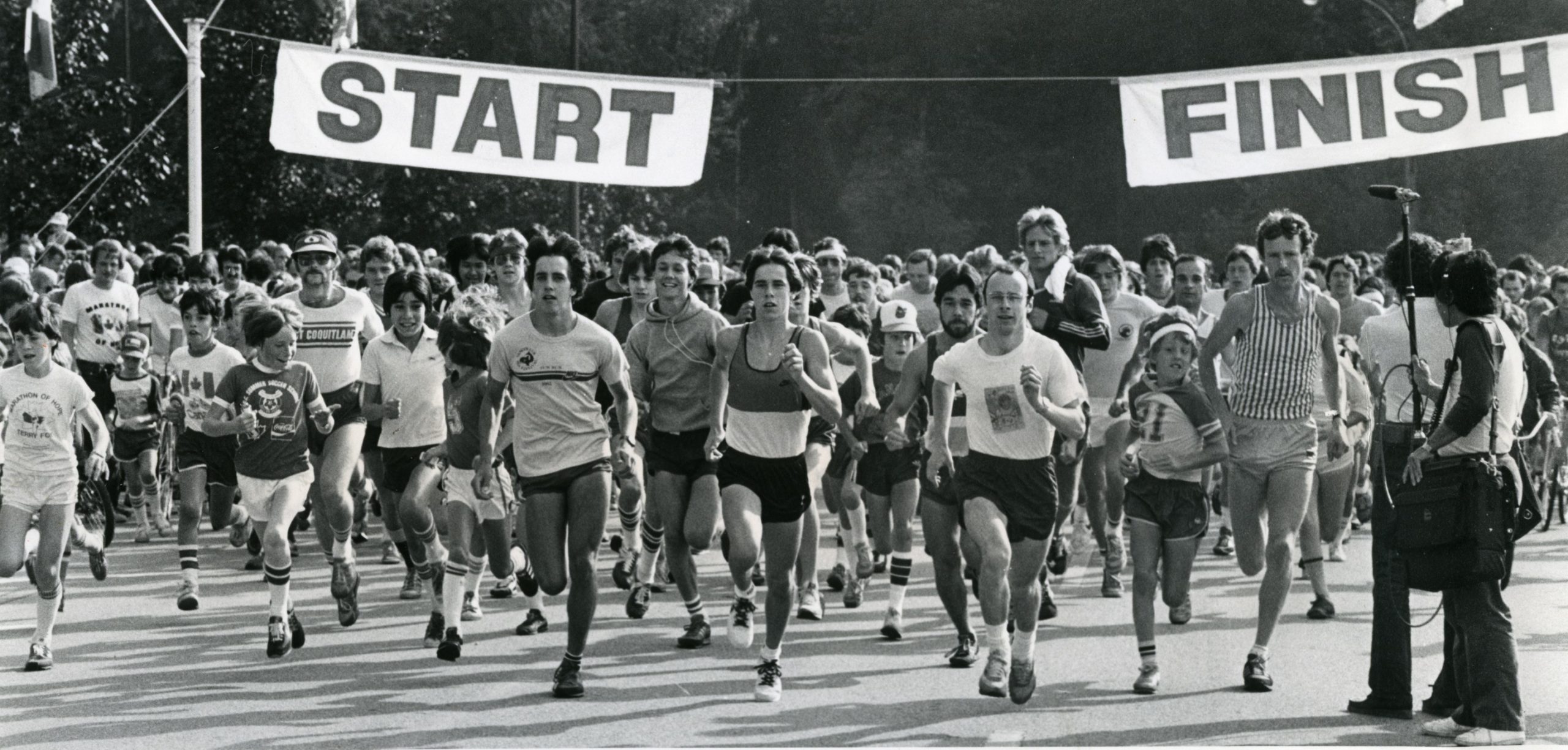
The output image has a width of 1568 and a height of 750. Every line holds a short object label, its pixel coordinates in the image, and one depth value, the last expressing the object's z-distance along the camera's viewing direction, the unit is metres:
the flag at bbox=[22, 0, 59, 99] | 14.52
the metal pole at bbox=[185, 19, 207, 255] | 17.16
